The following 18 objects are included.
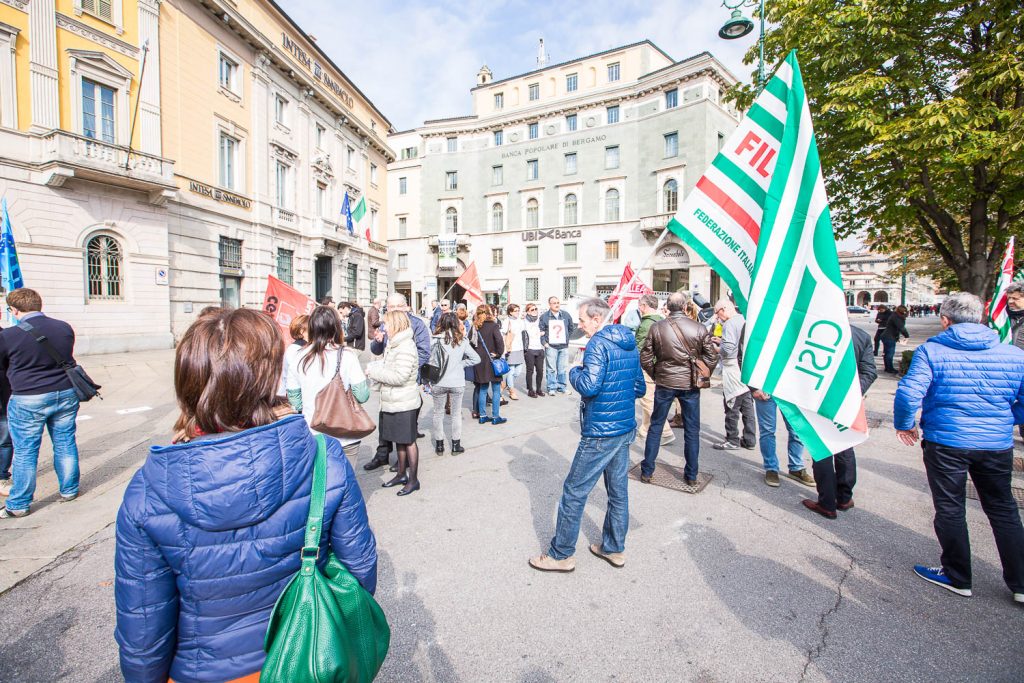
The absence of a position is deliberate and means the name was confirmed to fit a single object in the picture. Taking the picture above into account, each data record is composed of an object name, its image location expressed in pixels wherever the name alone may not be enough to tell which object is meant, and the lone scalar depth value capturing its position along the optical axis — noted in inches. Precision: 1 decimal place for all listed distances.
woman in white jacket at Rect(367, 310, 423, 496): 177.2
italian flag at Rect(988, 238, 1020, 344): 262.5
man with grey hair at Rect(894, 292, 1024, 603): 119.2
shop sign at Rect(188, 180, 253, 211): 739.4
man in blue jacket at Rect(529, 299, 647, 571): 130.8
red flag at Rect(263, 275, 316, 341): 248.5
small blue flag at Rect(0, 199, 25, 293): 292.5
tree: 335.9
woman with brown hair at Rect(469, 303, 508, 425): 289.3
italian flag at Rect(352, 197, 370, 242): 770.8
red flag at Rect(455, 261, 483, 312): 421.7
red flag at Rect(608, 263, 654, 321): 289.6
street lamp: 395.2
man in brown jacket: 192.9
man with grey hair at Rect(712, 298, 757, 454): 240.2
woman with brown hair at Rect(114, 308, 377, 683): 51.2
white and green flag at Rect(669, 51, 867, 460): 92.5
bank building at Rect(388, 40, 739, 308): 1258.6
